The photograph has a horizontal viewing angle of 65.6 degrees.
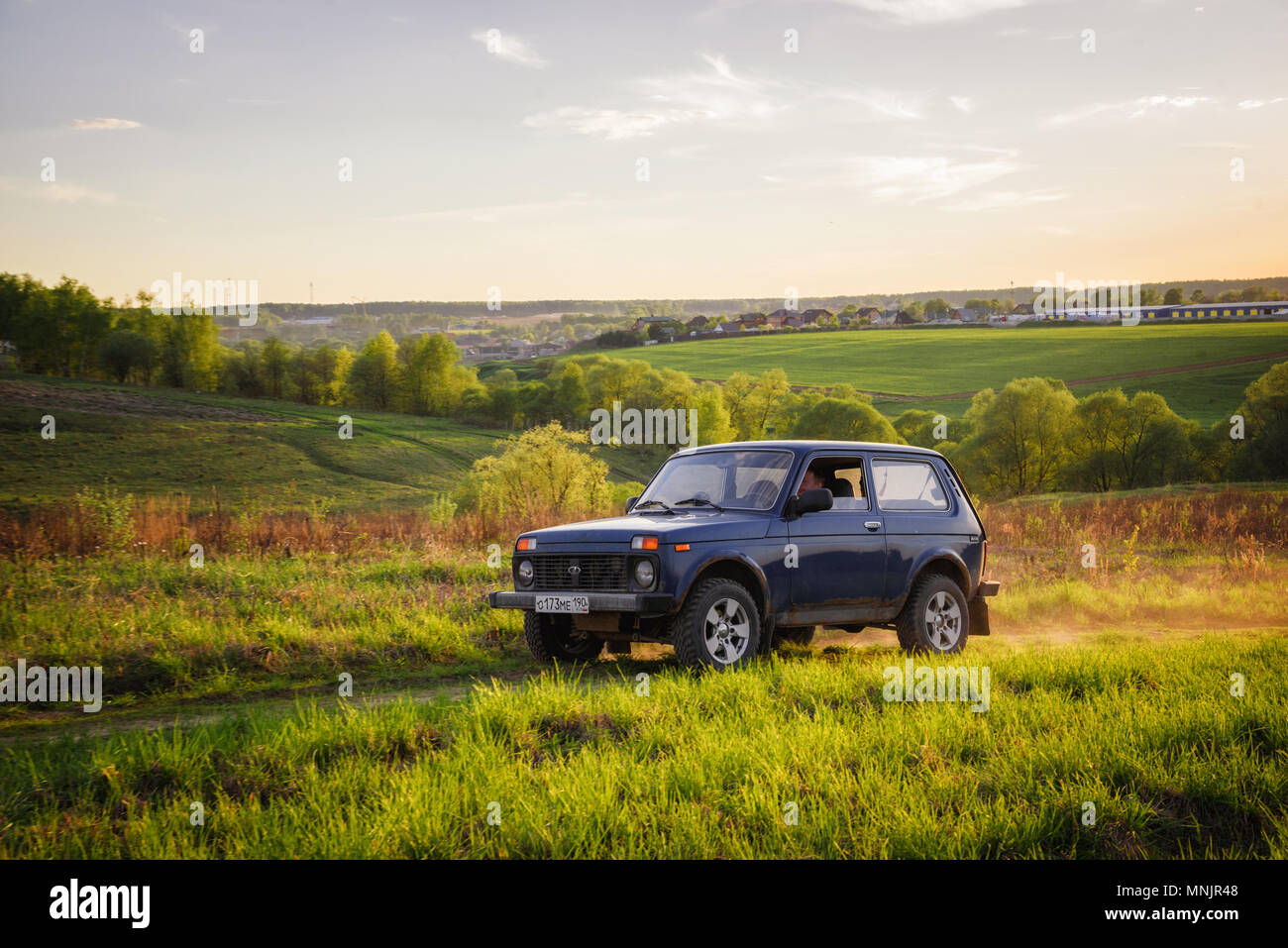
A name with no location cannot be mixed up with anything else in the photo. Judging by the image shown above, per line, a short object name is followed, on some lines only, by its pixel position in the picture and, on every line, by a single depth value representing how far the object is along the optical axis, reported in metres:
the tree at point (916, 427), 79.12
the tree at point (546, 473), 36.69
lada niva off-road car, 8.31
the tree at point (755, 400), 98.31
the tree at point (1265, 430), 51.44
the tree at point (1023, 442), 65.00
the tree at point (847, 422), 74.69
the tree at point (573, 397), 101.12
